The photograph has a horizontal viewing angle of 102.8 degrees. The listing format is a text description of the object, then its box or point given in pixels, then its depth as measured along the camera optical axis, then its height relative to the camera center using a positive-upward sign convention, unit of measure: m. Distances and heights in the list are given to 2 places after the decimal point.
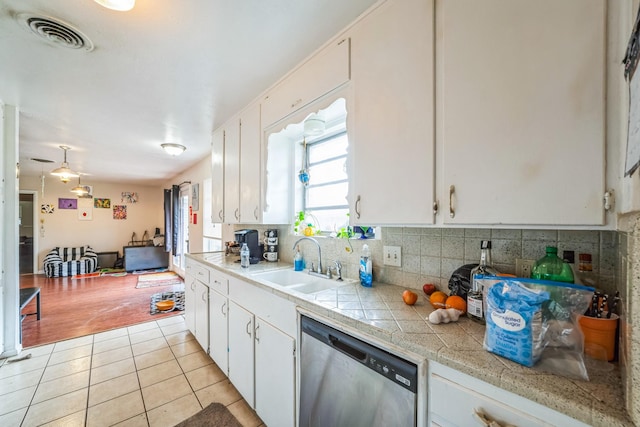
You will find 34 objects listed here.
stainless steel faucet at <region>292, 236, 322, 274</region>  1.88 -0.34
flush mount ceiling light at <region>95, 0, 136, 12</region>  1.11 +0.91
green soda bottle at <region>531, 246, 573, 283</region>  0.91 -0.20
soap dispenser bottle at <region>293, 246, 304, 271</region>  2.04 -0.41
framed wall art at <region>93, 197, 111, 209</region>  6.78 +0.20
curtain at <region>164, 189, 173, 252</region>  5.66 -0.25
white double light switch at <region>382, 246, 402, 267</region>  1.48 -0.26
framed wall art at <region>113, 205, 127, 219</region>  7.03 -0.03
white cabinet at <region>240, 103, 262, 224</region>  2.25 +0.43
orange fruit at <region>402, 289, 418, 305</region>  1.15 -0.39
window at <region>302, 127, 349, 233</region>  2.08 +0.25
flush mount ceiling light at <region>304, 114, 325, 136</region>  1.96 +0.68
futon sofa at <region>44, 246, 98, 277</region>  5.64 -1.17
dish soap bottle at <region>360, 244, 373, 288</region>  1.48 -0.34
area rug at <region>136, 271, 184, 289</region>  5.04 -1.46
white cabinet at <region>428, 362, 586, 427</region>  0.61 -0.51
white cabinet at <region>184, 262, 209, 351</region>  2.37 -0.92
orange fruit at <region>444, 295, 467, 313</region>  1.03 -0.37
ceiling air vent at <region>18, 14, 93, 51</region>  1.33 +0.99
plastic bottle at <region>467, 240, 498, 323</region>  0.96 -0.28
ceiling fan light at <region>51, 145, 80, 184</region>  3.57 +0.54
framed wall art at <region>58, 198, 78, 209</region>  6.32 +0.18
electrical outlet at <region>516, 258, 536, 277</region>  1.05 -0.22
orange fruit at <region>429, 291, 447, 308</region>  1.10 -0.38
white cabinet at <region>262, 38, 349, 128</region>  1.45 +0.84
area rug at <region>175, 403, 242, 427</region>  1.65 -1.38
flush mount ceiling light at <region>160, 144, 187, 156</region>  3.43 +0.85
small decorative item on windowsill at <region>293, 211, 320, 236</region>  2.15 -0.11
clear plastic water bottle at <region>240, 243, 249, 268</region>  2.08 -0.37
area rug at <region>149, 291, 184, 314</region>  3.66 -1.40
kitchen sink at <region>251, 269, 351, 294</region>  1.77 -0.52
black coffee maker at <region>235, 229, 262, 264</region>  2.48 -0.29
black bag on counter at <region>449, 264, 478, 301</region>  1.12 -0.31
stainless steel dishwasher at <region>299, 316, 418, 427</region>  0.85 -0.66
